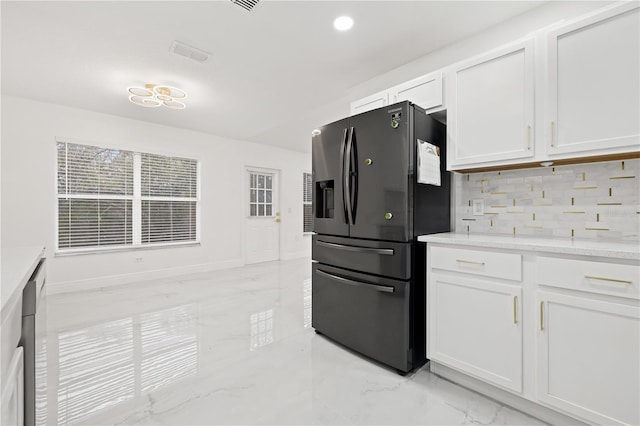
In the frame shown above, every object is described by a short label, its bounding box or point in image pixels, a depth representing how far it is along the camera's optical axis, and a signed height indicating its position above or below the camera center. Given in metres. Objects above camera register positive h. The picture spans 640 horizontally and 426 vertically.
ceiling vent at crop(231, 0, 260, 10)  2.04 +1.48
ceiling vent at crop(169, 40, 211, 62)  2.56 +1.47
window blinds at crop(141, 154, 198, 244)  4.75 +0.25
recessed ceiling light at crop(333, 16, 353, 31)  2.22 +1.47
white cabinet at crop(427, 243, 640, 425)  1.28 -0.59
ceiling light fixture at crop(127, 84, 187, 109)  3.27 +1.36
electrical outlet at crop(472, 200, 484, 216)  2.23 +0.04
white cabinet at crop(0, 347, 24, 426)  0.64 -0.45
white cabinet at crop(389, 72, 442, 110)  2.14 +0.94
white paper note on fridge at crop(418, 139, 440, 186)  1.94 +0.34
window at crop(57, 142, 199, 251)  4.06 +0.23
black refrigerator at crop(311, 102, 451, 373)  1.91 -0.12
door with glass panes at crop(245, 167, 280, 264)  6.07 -0.06
